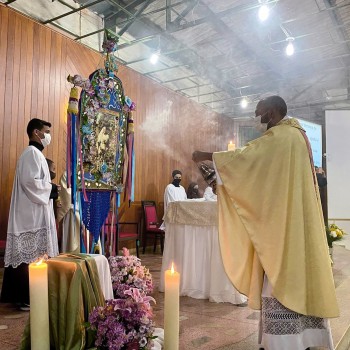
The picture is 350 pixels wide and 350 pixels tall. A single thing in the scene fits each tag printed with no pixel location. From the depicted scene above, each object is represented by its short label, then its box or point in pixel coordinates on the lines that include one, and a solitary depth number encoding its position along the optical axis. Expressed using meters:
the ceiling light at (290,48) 6.71
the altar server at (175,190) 7.64
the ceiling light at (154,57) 6.75
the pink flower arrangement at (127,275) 2.63
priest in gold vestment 2.17
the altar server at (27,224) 3.51
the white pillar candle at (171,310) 1.69
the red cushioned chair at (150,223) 7.08
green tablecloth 2.01
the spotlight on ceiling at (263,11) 5.47
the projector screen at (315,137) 8.48
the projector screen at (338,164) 8.38
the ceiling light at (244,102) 10.02
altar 3.71
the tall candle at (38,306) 1.74
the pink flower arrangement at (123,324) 1.91
